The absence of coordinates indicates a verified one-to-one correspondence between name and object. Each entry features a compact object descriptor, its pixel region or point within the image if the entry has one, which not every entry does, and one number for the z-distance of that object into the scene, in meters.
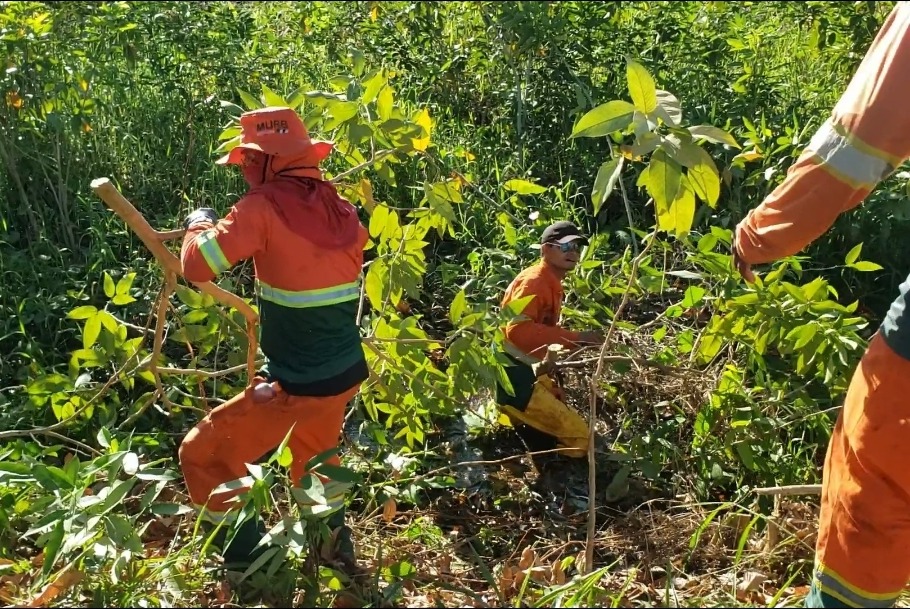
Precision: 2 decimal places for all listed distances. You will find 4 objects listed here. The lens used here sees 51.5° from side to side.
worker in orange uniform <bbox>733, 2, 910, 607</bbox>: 1.89
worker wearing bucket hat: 2.39
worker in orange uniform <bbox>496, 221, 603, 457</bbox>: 3.23
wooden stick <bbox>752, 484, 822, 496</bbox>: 2.56
